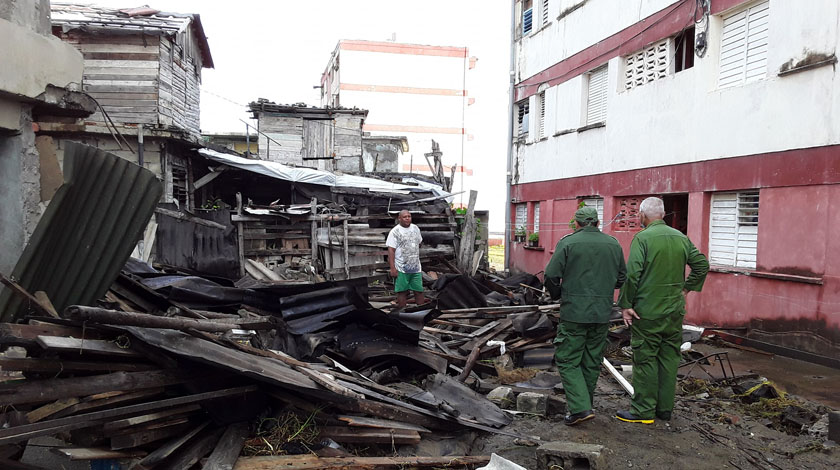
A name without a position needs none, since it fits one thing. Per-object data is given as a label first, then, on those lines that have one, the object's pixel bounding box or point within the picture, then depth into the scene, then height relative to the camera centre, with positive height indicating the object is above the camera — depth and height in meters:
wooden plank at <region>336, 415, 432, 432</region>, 3.94 -1.59
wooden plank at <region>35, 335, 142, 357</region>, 3.00 -0.83
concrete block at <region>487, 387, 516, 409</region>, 5.32 -1.85
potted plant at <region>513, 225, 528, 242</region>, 16.45 -0.56
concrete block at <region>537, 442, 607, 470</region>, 3.74 -1.72
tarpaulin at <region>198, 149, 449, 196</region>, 14.66 +1.04
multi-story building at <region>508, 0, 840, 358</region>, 7.41 +1.45
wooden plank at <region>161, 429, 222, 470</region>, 3.38 -1.62
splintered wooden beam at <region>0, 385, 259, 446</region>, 2.73 -1.21
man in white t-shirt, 8.99 -0.71
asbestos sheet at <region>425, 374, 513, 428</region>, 4.75 -1.74
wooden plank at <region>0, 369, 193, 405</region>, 2.95 -1.07
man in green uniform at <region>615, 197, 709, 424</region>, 4.88 -0.87
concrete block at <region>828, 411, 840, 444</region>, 4.41 -1.71
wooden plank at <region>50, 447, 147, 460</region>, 3.03 -1.45
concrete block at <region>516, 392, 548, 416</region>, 5.11 -1.81
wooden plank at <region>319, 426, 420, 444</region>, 3.93 -1.66
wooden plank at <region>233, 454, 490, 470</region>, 3.52 -1.70
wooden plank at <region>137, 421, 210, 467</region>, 3.27 -1.55
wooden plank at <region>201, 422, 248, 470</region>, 3.40 -1.62
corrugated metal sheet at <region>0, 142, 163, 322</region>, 3.75 -0.17
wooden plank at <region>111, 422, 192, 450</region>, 3.21 -1.45
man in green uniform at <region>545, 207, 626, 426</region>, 4.90 -0.81
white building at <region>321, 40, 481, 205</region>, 38.84 +9.09
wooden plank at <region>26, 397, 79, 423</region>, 2.98 -1.16
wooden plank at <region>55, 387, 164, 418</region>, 3.08 -1.19
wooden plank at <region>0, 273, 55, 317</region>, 3.45 -0.60
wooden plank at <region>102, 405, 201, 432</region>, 3.14 -1.31
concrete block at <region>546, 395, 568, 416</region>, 5.12 -1.83
